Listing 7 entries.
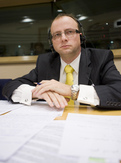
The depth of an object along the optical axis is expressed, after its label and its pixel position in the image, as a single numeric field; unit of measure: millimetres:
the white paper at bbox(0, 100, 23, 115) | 694
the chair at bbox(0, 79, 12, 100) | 1368
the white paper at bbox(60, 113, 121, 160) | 290
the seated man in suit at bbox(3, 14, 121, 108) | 712
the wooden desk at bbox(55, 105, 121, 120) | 614
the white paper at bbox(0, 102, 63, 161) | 318
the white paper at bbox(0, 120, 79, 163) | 265
